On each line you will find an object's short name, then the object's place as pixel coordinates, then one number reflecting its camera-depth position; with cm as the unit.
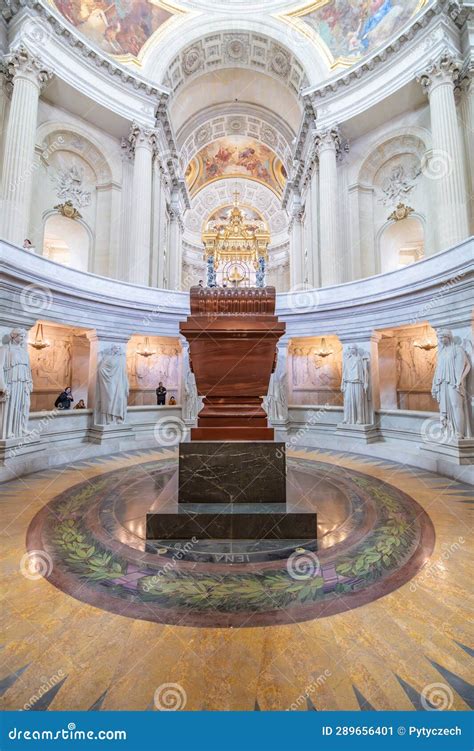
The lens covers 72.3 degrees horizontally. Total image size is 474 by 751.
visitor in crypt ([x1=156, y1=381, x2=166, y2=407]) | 1056
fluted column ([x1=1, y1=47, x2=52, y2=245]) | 959
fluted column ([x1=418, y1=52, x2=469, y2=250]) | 977
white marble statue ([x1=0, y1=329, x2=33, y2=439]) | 615
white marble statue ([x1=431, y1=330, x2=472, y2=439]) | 614
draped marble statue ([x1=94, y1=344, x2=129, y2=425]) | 866
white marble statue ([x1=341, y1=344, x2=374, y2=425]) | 870
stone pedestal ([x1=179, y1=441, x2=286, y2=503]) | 355
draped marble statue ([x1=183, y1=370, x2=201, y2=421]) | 1046
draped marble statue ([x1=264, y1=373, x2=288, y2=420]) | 1027
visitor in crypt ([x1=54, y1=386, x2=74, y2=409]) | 870
